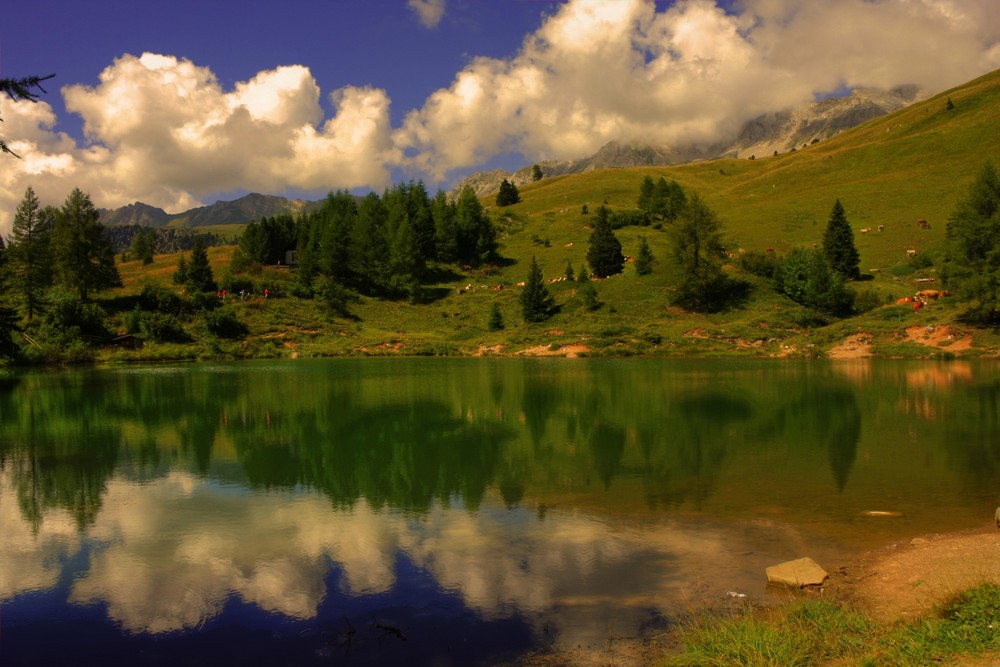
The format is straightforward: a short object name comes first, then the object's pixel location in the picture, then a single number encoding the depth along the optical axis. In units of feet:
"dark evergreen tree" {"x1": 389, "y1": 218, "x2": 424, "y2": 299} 293.84
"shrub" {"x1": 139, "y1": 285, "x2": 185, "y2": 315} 242.58
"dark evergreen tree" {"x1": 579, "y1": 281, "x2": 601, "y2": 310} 250.57
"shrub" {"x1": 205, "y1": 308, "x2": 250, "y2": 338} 235.61
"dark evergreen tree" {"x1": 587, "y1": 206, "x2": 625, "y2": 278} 283.59
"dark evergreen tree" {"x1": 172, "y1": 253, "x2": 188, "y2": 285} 267.47
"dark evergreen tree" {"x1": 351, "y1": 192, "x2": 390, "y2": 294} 298.56
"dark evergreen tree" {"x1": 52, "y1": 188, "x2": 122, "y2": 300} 230.48
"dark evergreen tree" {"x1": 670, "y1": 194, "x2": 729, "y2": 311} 245.86
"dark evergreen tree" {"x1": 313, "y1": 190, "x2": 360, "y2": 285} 292.61
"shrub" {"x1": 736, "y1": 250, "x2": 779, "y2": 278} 265.75
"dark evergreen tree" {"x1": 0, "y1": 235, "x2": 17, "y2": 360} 163.63
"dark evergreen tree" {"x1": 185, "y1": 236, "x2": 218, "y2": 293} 261.07
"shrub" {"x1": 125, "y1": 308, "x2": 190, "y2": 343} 225.56
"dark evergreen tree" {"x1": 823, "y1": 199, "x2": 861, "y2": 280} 250.37
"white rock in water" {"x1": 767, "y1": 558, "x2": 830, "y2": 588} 33.87
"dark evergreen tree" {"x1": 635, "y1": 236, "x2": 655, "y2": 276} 273.13
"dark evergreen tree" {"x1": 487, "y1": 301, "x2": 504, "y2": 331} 250.37
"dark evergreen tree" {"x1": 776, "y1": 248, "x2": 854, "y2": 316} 227.20
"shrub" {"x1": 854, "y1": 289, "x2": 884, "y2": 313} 226.99
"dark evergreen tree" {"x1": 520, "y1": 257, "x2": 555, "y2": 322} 248.11
